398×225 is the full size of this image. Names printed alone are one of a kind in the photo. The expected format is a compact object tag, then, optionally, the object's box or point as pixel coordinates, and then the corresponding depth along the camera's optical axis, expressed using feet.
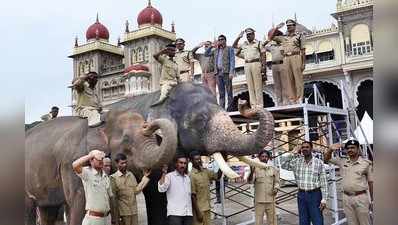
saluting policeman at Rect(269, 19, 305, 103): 24.22
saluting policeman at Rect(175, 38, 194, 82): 27.09
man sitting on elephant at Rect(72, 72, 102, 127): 18.80
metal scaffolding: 22.68
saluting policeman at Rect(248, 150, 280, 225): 19.74
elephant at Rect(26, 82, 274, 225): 16.75
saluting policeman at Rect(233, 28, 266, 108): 24.93
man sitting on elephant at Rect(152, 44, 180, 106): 19.49
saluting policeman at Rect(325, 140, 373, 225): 16.24
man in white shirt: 16.34
